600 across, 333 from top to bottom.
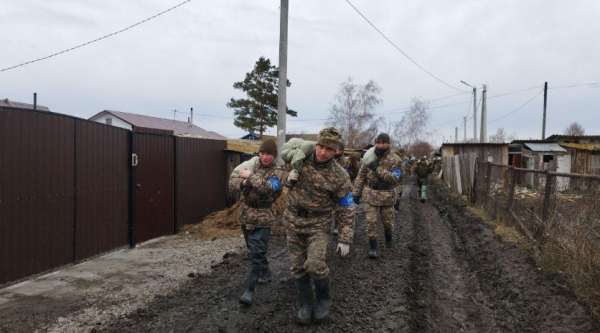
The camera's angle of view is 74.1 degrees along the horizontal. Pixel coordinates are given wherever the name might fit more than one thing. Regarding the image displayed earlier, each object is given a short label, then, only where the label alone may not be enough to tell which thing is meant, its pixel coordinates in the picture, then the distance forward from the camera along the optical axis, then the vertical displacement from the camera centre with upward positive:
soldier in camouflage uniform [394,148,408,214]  11.07 -0.89
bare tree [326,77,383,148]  35.43 +3.26
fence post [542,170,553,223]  5.54 -0.48
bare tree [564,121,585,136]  65.19 +5.62
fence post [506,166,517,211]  7.68 -0.62
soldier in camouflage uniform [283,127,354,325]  3.64 -0.54
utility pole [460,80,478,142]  27.58 +3.28
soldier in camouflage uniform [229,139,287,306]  4.12 -0.58
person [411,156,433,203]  13.31 -0.54
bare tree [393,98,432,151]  41.00 +3.12
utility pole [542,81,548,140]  31.47 +5.32
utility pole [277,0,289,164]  9.17 +1.98
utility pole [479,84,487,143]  24.33 +2.38
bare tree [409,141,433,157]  42.60 +1.07
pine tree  30.30 +4.12
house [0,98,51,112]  15.67 +1.78
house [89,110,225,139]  31.55 +2.37
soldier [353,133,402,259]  6.23 -0.45
